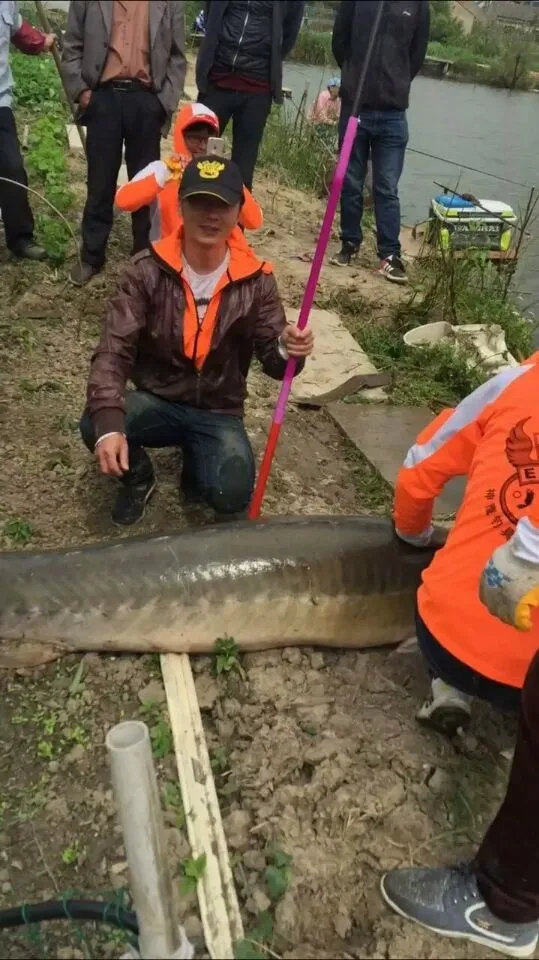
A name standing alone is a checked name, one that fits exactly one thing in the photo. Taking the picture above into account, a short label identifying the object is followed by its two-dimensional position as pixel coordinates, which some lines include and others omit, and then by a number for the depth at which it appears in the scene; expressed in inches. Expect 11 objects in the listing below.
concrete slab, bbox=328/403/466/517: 161.5
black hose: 72.0
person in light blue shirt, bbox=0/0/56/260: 214.4
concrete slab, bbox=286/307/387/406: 194.4
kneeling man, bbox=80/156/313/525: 119.6
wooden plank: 78.4
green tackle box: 257.6
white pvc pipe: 60.2
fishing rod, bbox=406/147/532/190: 185.4
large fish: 110.7
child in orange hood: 194.1
